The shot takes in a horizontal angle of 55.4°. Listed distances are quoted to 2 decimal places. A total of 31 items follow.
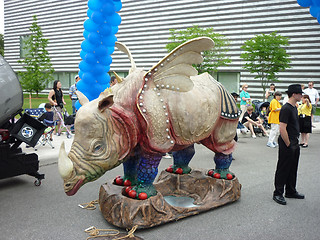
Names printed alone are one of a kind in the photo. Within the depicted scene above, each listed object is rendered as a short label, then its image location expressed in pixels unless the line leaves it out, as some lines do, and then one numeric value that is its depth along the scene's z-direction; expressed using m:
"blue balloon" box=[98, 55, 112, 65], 7.34
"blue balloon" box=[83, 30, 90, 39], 7.42
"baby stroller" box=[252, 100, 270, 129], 11.62
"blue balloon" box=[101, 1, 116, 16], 6.87
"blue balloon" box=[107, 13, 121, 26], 7.16
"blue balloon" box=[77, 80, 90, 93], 7.31
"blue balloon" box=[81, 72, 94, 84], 7.26
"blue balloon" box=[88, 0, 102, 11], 6.89
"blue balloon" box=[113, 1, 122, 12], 7.15
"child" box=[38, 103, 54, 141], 7.98
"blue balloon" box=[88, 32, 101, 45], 7.09
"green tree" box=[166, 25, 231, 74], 17.31
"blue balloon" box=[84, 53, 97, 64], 7.23
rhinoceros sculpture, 3.05
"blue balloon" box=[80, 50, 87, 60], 7.52
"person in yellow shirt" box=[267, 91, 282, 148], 8.48
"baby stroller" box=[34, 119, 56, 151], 7.65
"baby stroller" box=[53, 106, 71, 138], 8.89
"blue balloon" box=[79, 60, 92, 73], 7.30
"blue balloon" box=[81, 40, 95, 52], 7.22
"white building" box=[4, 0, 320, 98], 17.89
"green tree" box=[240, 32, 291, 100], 16.27
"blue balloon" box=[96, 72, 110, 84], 7.39
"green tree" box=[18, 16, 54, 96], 17.47
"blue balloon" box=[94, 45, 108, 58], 7.20
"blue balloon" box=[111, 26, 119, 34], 7.49
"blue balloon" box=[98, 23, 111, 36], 7.12
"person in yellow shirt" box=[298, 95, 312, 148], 8.49
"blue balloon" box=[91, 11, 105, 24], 6.95
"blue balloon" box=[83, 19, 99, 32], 7.13
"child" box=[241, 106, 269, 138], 10.30
